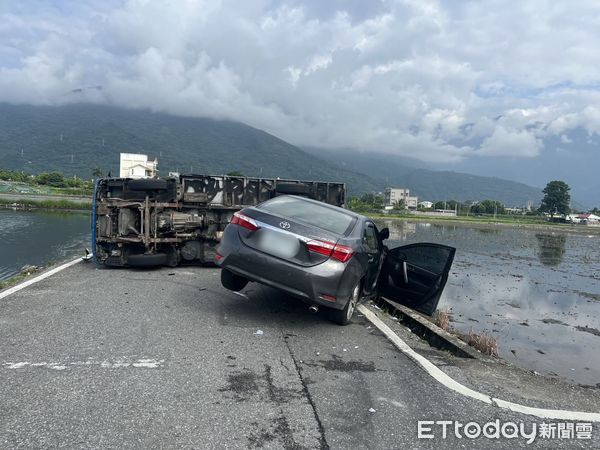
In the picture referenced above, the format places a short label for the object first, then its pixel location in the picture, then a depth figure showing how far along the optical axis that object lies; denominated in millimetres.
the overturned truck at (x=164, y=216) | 8906
